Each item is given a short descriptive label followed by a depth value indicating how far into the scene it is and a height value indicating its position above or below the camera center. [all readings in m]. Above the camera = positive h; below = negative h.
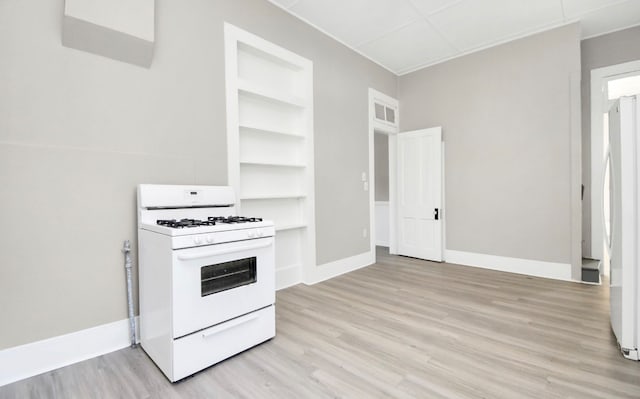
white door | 4.65 +0.03
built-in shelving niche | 2.90 +0.64
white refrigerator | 1.92 -0.18
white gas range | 1.75 -0.54
